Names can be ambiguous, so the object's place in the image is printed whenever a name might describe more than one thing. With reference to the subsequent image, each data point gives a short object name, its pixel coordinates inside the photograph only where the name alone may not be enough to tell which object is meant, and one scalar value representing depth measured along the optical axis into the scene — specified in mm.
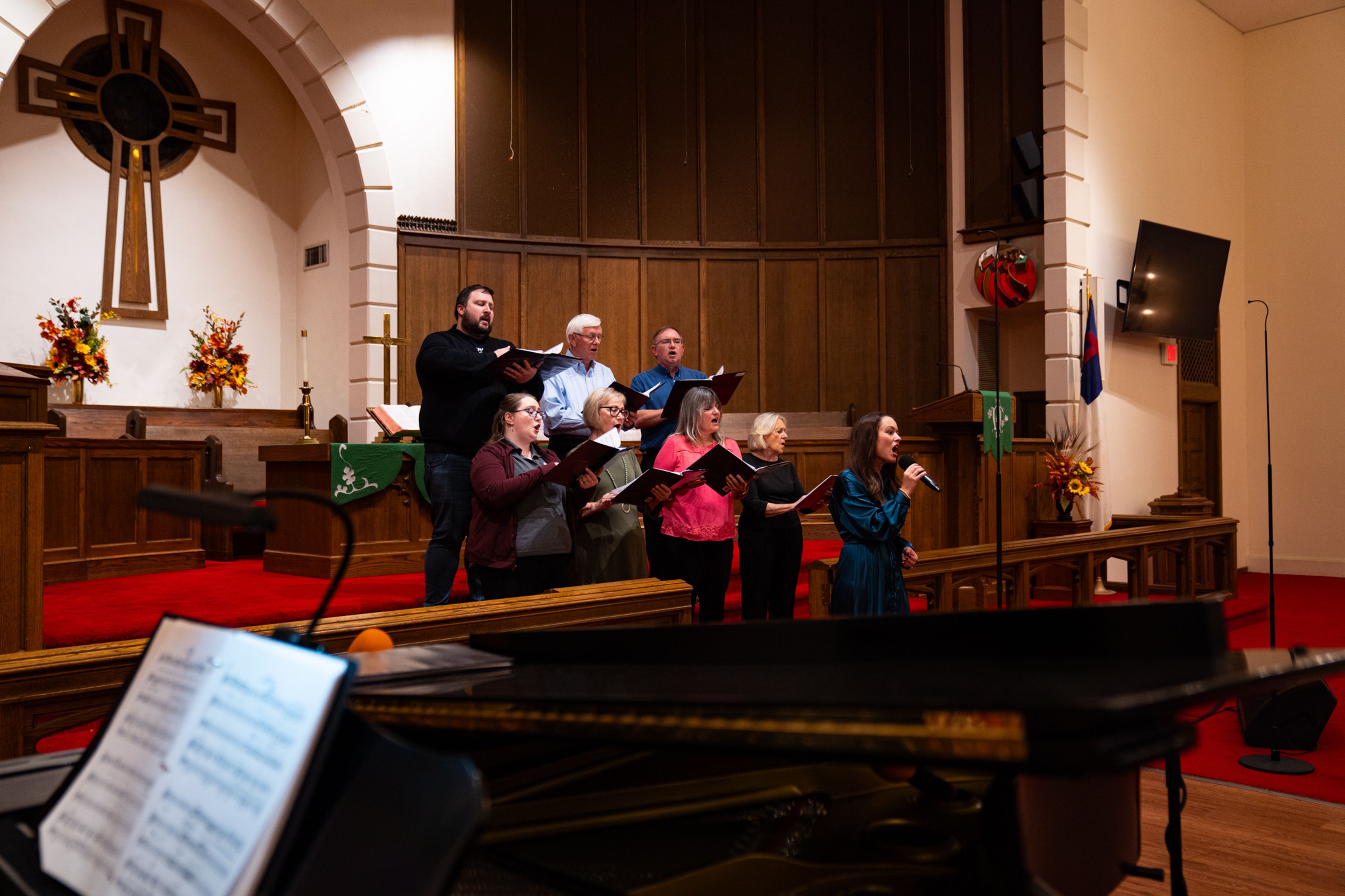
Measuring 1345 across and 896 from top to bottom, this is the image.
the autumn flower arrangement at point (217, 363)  8023
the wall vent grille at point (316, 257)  8406
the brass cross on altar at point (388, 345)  6906
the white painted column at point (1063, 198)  7488
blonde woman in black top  4285
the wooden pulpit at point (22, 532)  2439
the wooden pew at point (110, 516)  5531
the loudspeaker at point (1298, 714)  3562
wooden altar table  5375
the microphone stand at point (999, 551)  3855
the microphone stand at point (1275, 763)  3379
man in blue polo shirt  4312
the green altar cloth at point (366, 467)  5336
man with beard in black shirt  3793
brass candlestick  7324
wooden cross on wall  7773
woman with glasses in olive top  4230
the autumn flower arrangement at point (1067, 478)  6918
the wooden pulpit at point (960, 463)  6230
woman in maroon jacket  3592
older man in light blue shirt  4258
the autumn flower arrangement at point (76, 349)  7145
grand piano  719
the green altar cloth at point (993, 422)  6227
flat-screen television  7992
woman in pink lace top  4168
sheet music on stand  756
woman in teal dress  3631
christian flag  7543
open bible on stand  5812
